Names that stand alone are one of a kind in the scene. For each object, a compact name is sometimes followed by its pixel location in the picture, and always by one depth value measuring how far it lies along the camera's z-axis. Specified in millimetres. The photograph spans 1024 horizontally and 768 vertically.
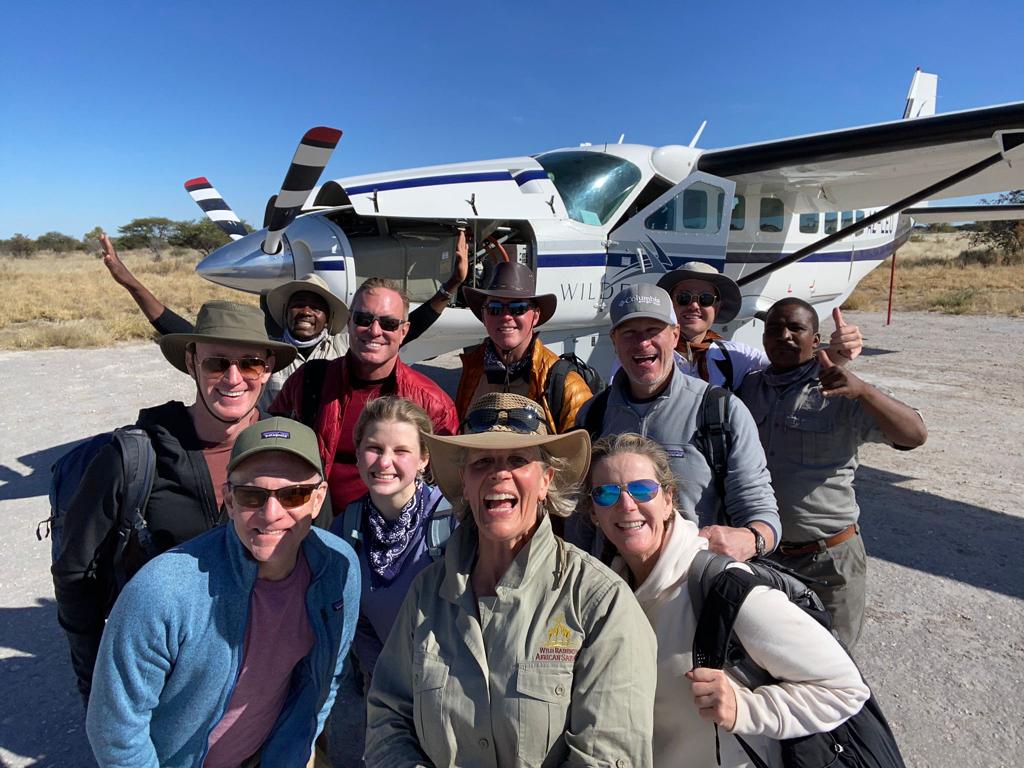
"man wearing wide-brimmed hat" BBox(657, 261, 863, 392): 3574
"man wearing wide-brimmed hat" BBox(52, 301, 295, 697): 2094
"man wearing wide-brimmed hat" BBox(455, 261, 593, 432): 3203
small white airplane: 5844
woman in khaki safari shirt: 1549
